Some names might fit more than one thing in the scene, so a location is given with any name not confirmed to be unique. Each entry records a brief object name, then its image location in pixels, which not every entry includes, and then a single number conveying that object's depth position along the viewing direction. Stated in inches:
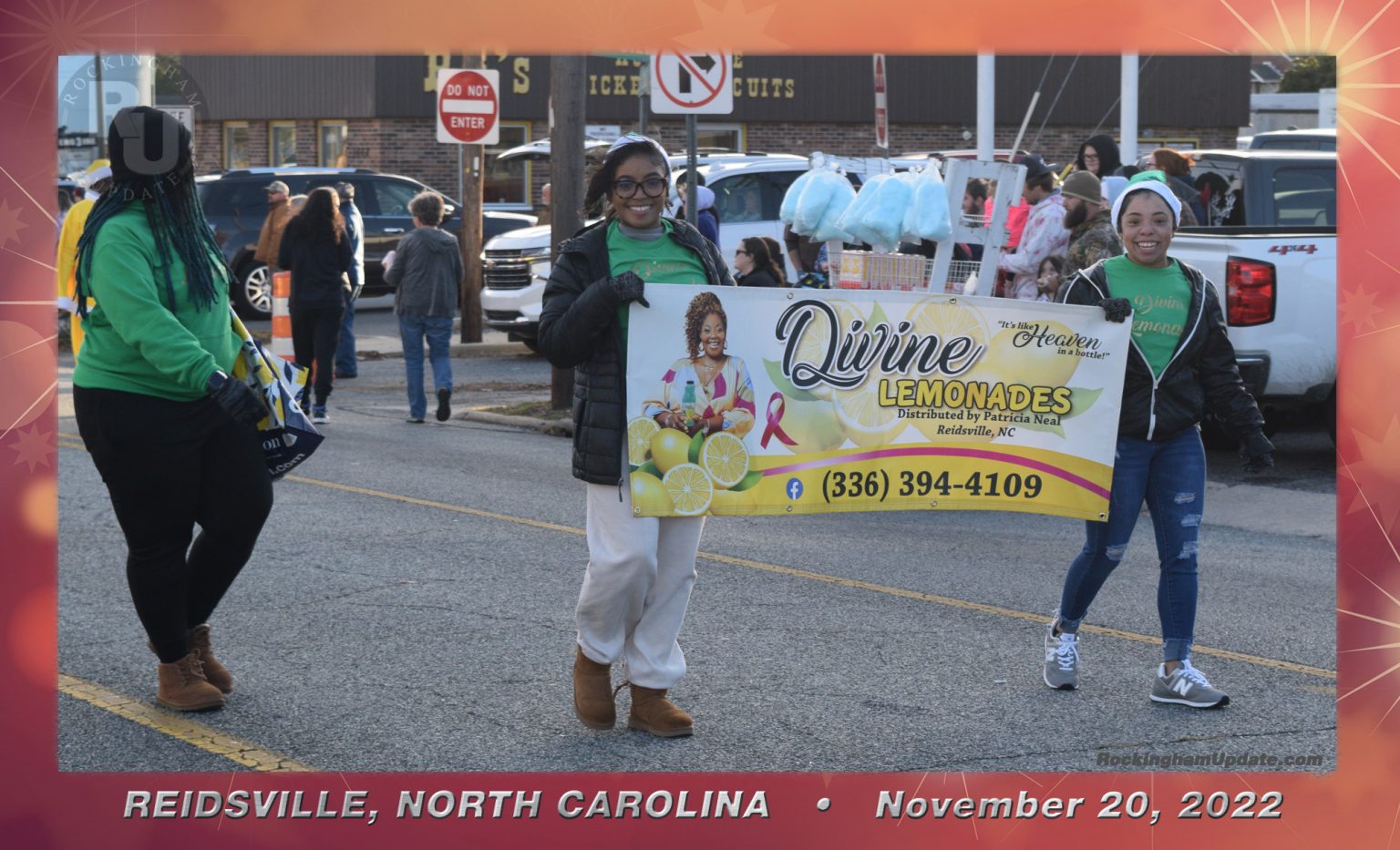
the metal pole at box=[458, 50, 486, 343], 768.9
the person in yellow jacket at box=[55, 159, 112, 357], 406.0
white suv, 740.0
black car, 834.8
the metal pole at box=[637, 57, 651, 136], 563.8
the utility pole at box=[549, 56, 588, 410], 562.6
